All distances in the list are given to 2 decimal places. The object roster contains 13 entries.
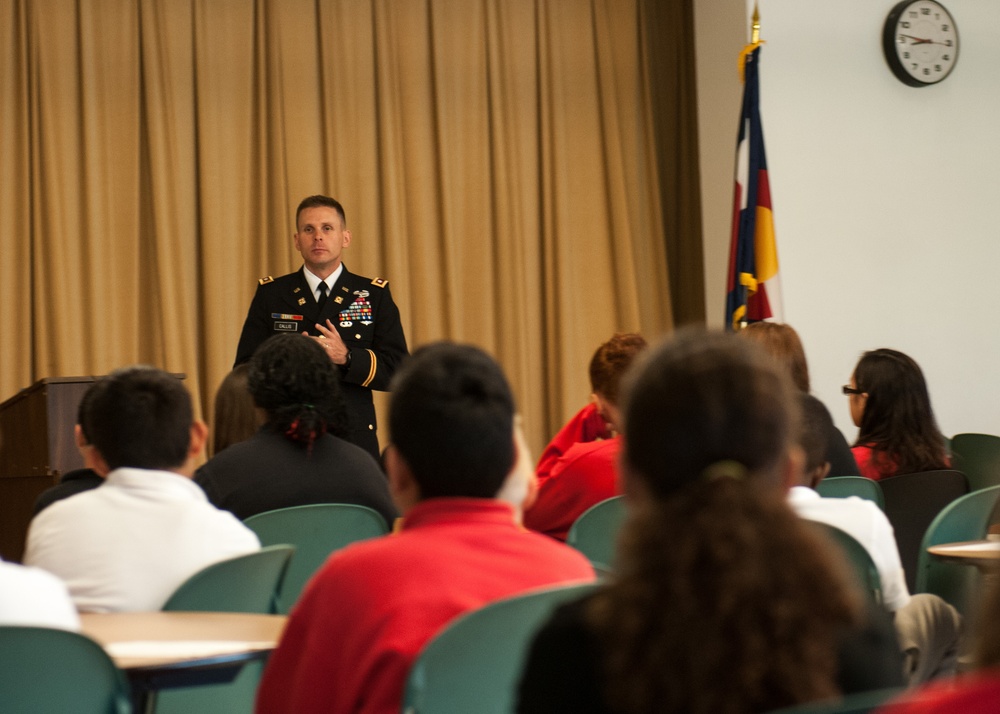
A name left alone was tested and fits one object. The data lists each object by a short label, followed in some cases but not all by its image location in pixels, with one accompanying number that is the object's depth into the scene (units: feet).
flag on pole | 38.59
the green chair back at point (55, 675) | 10.54
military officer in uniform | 32.31
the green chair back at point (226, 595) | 14.24
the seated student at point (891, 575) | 16.23
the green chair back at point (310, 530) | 17.88
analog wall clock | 42.73
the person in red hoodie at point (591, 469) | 20.39
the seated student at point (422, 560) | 9.29
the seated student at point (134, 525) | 14.33
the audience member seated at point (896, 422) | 23.09
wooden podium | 27.29
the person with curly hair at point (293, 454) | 19.35
